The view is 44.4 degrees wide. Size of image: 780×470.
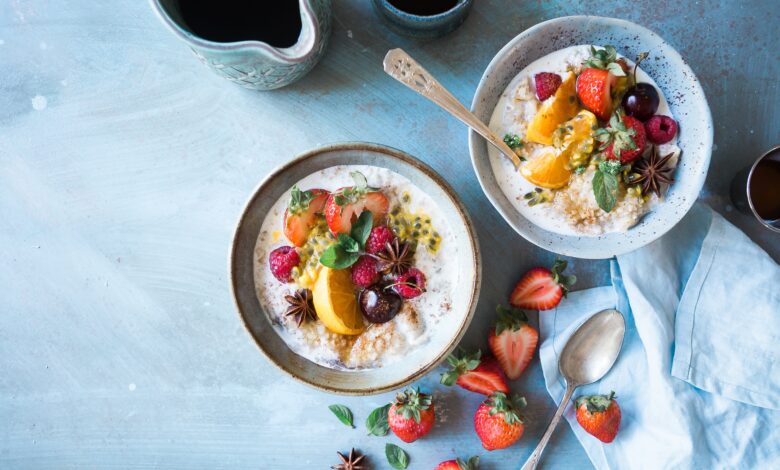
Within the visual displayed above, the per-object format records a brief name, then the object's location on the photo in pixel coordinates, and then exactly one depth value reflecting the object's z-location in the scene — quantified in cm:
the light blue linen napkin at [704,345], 66
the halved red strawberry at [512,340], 68
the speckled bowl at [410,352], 63
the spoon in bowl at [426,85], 62
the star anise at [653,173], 64
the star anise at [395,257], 64
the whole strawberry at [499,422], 67
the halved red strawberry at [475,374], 67
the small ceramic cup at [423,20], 62
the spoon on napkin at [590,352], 67
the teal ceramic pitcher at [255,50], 55
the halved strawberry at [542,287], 67
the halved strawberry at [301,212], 63
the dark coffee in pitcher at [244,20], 62
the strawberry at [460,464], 69
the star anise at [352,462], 70
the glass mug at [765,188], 66
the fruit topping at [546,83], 64
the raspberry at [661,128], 64
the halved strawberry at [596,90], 62
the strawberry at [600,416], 66
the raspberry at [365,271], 64
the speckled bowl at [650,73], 63
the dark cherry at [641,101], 64
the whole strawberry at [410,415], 68
